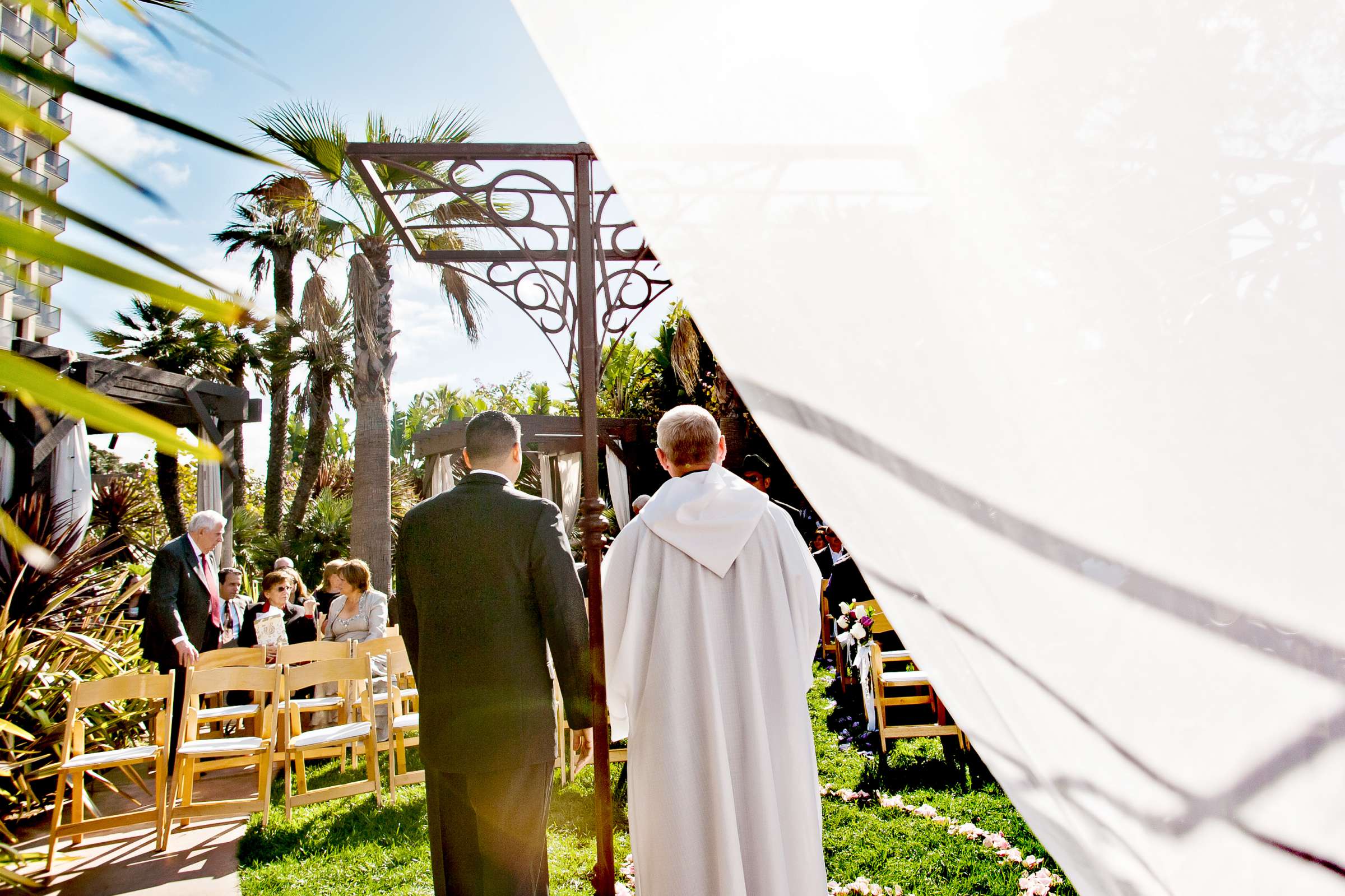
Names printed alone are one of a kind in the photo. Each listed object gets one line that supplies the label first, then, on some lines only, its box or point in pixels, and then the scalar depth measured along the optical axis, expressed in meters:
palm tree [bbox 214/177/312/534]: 20.67
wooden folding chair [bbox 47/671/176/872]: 4.93
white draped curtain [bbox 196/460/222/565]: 11.84
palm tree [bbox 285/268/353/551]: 16.03
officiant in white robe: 3.09
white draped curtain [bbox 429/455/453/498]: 14.71
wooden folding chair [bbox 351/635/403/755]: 6.60
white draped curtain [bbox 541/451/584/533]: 16.28
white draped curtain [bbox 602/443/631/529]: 15.85
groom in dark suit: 3.05
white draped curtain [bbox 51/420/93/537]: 9.62
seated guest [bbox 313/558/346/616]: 8.65
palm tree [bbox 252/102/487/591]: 12.27
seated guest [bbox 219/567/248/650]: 8.44
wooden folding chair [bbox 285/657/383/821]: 5.46
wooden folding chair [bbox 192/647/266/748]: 6.31
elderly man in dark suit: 5.86
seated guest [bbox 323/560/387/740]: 7.42
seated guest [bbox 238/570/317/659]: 7.99
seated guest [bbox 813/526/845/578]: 10.23
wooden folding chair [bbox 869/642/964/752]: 5.75
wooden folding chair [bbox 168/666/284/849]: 5.24
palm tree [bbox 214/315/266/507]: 21.66
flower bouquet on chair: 6.51
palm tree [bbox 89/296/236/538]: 18.84
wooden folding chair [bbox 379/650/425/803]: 5.84
